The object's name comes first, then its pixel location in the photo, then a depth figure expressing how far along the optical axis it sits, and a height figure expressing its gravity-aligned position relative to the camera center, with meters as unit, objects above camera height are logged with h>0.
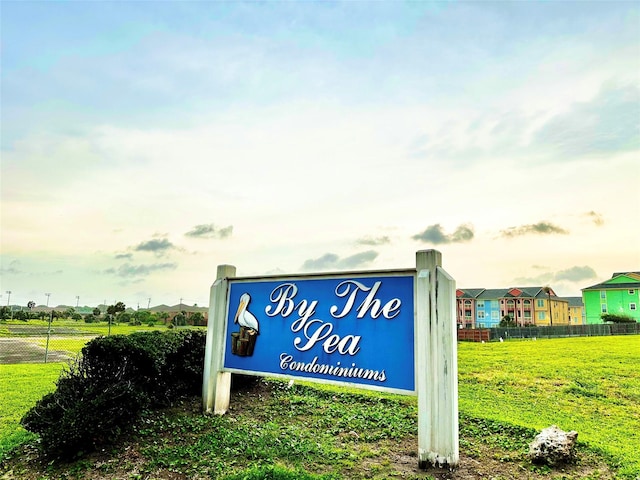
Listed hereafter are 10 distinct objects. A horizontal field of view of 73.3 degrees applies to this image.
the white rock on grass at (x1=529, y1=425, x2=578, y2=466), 5.28 -1.51
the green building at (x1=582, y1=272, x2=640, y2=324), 54.96 +3.87
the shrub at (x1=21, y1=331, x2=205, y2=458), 5.36 -1.09
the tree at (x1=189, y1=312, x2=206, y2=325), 32.94 -0.36
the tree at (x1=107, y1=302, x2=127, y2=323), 51.45 +0.50
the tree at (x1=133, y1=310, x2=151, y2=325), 42.98 -0.36
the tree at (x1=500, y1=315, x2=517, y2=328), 53.39 +0.19
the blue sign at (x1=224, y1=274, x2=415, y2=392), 5.72 -0.16
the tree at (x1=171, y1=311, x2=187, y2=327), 32.44 -0.46
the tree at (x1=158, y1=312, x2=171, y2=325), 41.83 -0.27
